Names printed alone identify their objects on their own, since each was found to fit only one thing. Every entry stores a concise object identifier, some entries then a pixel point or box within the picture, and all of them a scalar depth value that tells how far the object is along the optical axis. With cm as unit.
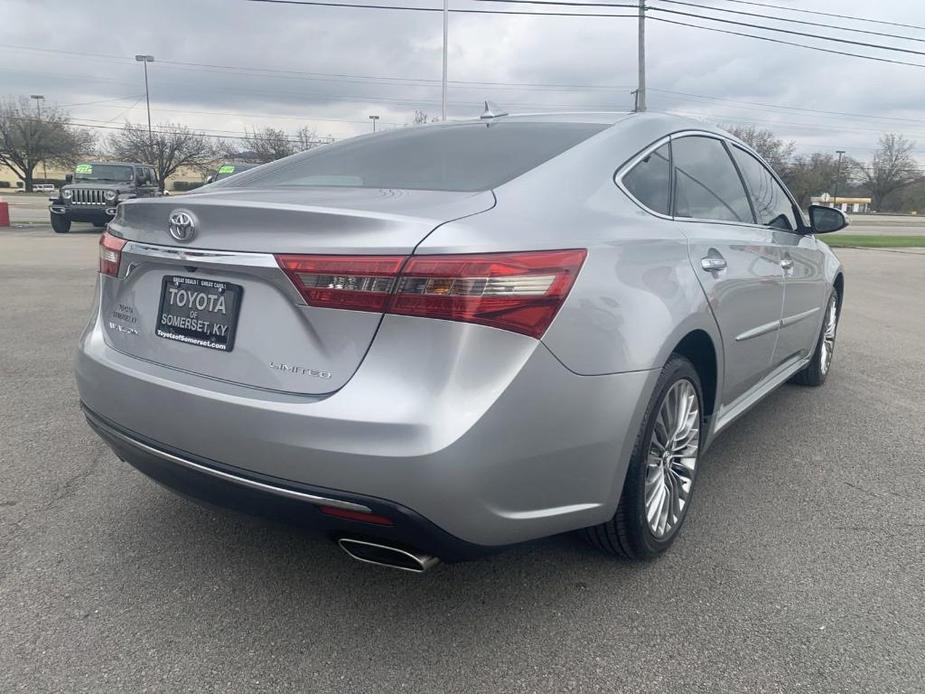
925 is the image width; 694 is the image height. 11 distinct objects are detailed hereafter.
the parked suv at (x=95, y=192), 1880
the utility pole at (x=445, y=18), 2653
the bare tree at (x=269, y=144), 5991
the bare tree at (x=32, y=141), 6044
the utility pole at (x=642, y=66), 2564
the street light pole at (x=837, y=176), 8106
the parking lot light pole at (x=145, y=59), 4850
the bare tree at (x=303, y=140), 6394
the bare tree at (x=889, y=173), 9038
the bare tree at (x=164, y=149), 5859
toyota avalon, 194
